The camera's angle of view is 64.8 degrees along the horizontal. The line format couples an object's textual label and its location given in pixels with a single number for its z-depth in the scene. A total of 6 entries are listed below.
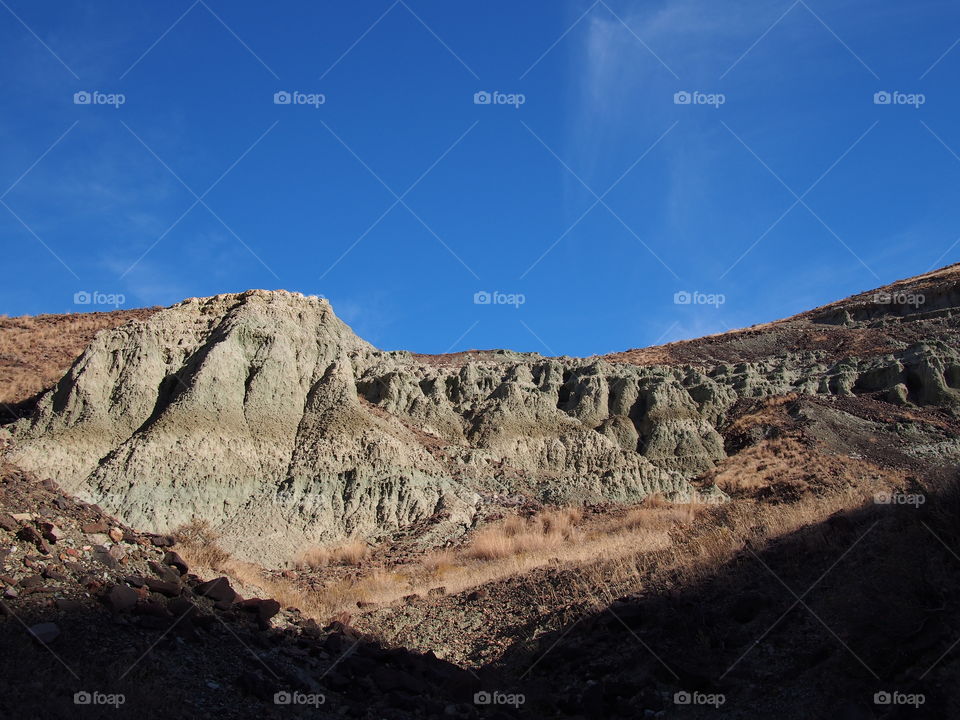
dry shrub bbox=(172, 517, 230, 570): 17.36
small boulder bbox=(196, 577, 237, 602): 12.91
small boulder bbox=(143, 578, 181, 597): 12.17
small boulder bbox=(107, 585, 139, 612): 10.94
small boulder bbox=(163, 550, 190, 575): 13.69
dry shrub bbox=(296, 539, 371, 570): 21.50
